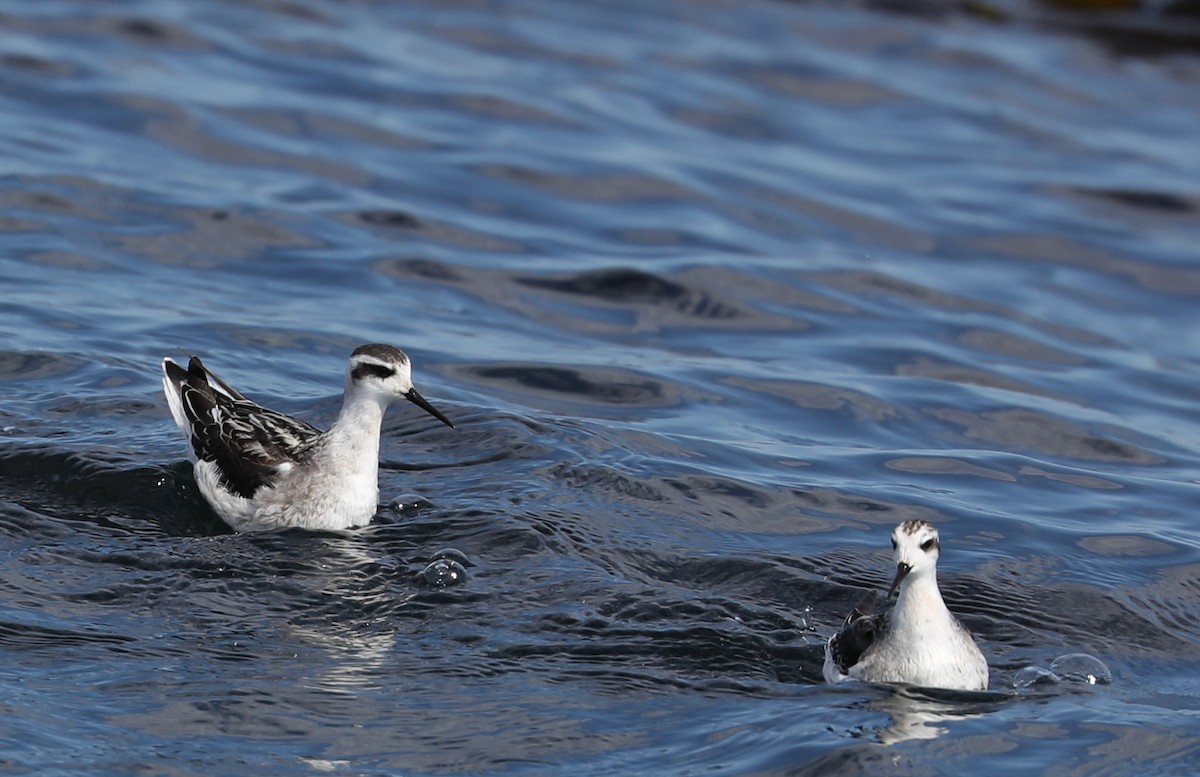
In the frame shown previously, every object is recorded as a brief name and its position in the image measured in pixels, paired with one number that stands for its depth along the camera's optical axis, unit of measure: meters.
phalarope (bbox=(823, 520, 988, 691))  18.61
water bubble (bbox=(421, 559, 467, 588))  21.03
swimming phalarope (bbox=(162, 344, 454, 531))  22.86
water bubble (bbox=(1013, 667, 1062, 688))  19.66
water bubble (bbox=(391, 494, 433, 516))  23.53
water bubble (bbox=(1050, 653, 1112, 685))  19.95
